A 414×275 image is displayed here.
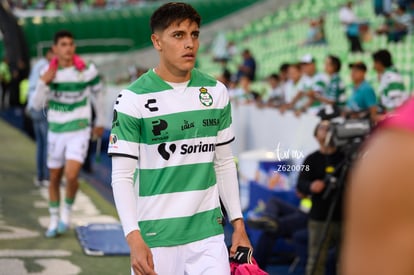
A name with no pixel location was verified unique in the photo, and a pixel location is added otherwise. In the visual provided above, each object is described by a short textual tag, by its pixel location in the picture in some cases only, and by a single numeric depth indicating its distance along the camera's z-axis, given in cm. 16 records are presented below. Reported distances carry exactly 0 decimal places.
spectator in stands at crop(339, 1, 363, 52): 1967
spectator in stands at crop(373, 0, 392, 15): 2042
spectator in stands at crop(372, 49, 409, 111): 981
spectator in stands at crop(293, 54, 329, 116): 1087
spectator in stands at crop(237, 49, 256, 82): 2027
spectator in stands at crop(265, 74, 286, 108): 1222
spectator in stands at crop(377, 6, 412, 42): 1788
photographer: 773
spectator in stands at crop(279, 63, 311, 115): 1110
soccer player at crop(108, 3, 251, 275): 412
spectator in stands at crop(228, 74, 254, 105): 1412
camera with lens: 709
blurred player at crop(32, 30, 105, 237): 917
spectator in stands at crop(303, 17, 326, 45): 2169
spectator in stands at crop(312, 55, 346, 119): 1076
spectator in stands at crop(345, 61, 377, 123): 955
